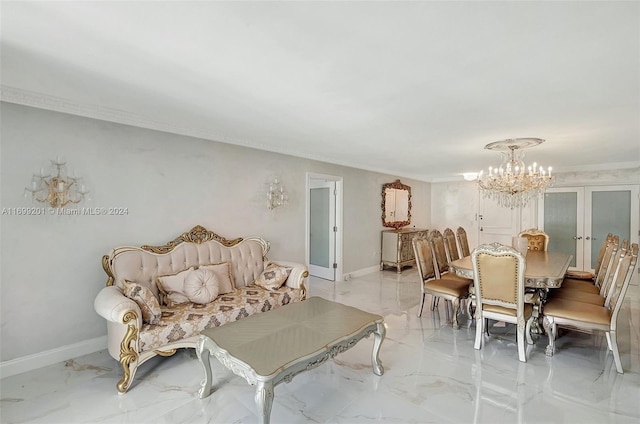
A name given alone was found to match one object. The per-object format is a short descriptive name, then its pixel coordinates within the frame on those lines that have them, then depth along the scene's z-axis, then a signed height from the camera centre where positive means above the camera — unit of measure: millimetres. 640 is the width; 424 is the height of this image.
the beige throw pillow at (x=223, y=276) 3297 -766
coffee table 1771 -926
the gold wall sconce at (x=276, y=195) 4391 +191
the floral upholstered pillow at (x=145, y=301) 2502 -785
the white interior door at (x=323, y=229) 5797 -426
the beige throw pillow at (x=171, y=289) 2941 -803
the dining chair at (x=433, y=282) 3528 -943
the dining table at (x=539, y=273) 2898 -672
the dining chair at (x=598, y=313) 2459 -930
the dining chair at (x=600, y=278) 3273 -824
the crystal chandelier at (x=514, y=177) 3771 +394
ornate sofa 2332 -833
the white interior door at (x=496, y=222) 7215 -352
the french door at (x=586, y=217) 5711 -183
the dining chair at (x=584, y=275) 3980 -926
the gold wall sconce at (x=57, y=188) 2604 +173
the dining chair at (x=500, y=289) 2758 -765
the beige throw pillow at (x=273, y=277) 3553 -835
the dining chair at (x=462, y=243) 4867 -565
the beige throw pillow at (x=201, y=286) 2963 -789
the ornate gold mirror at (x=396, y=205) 6777 +77
